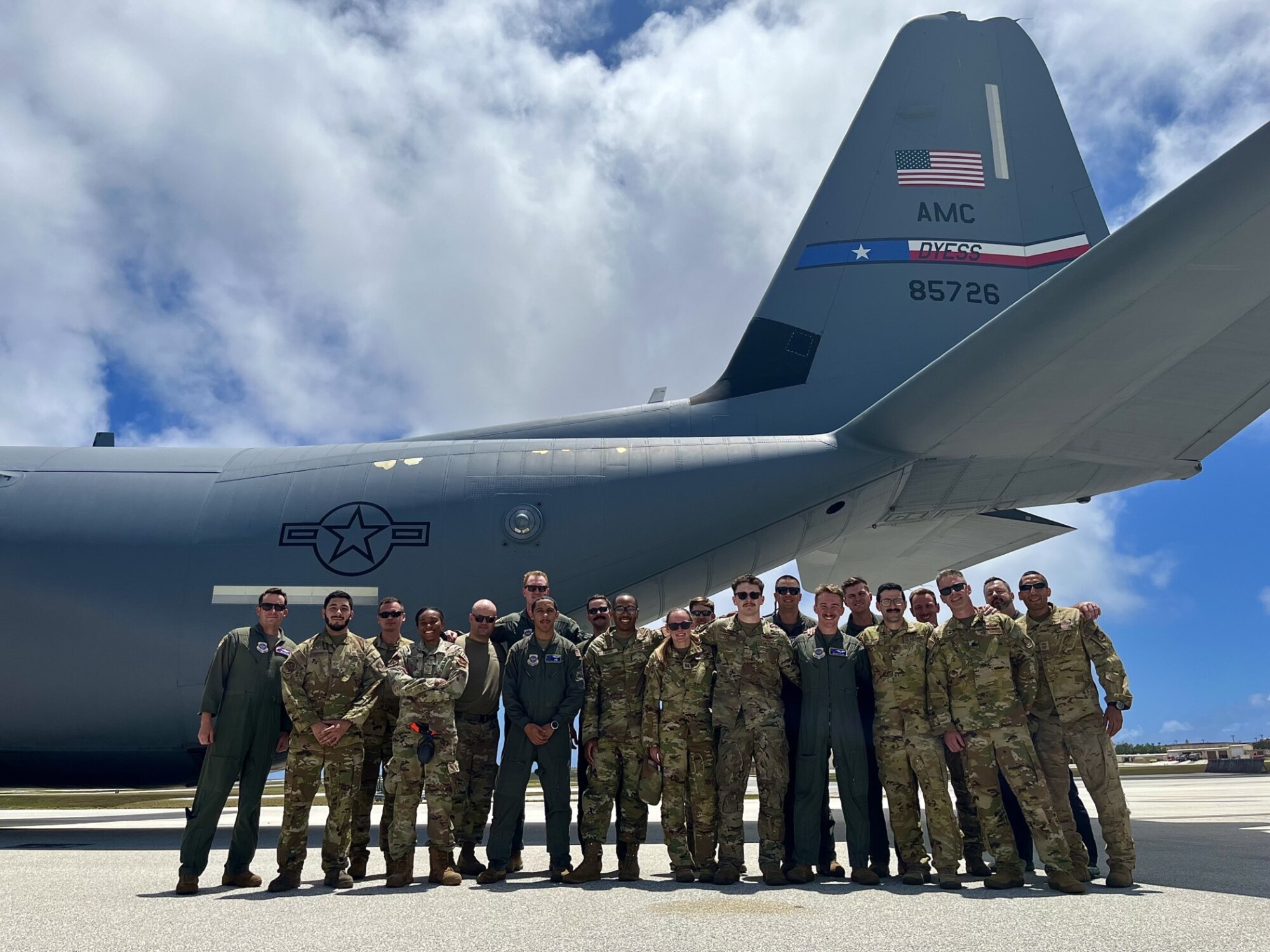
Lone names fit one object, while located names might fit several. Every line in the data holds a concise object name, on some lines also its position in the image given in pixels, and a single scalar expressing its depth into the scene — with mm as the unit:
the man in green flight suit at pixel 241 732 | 5938
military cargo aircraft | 8141
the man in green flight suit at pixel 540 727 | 6125
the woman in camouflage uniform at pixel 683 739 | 6031
